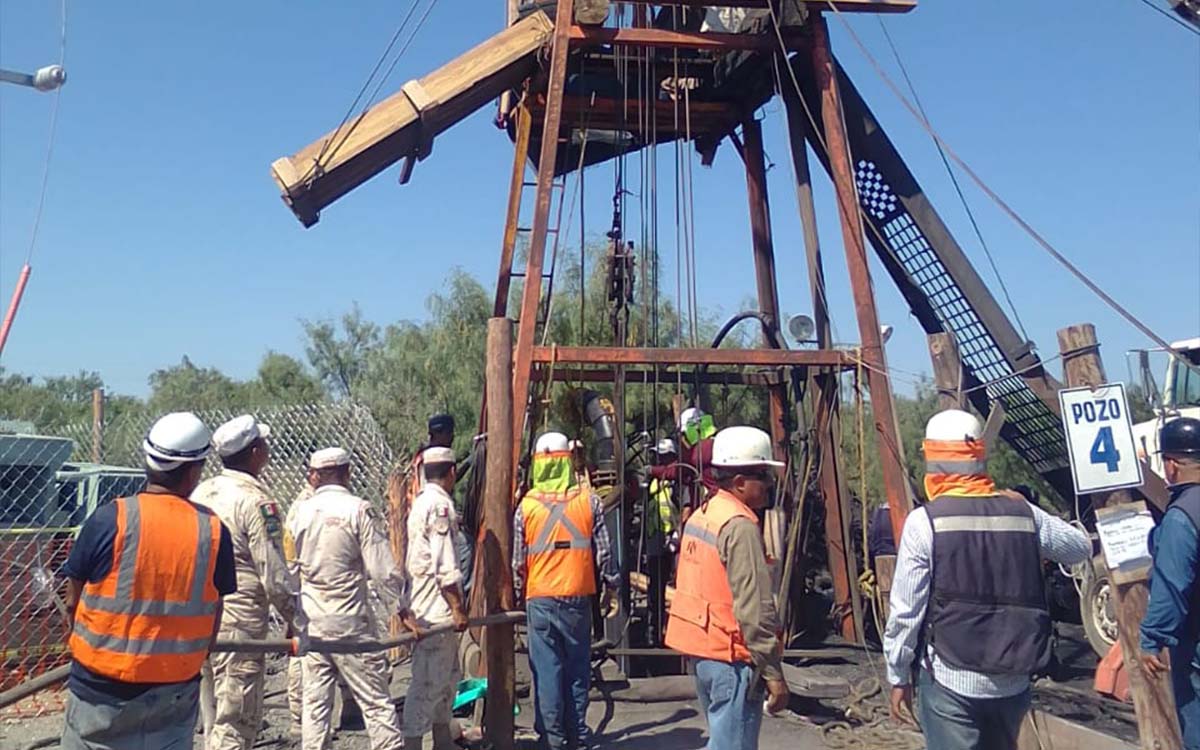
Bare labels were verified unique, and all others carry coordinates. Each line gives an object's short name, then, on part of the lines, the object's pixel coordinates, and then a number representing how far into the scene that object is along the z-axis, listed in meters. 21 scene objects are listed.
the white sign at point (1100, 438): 4.81
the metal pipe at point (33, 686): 4.44
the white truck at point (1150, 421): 5.41
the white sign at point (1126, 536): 4.86
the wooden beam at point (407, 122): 8.08
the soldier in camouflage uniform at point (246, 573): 5.14
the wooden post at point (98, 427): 11.62
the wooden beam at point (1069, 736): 5.86
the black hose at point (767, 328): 9.97
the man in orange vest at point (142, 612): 3.70
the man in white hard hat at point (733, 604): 4.23
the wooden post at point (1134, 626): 4.84
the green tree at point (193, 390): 34.78
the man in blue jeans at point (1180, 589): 4.29
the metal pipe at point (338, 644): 4.98
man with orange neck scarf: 3.96
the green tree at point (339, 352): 33.38
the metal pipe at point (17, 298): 6.59
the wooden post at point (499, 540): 6.58
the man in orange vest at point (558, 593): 6.60
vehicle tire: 9.35
